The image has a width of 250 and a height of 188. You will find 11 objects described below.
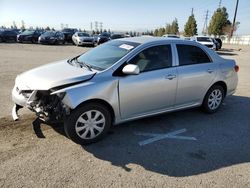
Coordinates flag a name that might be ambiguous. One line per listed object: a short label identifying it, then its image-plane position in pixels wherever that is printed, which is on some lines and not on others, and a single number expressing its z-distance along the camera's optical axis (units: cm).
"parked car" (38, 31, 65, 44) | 2002
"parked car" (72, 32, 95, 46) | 2007
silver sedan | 279
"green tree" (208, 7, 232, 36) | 3986
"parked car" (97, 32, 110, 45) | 2104
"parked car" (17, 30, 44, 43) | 2069
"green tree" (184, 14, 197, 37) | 4574
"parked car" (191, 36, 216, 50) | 1768
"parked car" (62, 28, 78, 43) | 2401
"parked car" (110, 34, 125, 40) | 2238
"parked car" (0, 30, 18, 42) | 2103
